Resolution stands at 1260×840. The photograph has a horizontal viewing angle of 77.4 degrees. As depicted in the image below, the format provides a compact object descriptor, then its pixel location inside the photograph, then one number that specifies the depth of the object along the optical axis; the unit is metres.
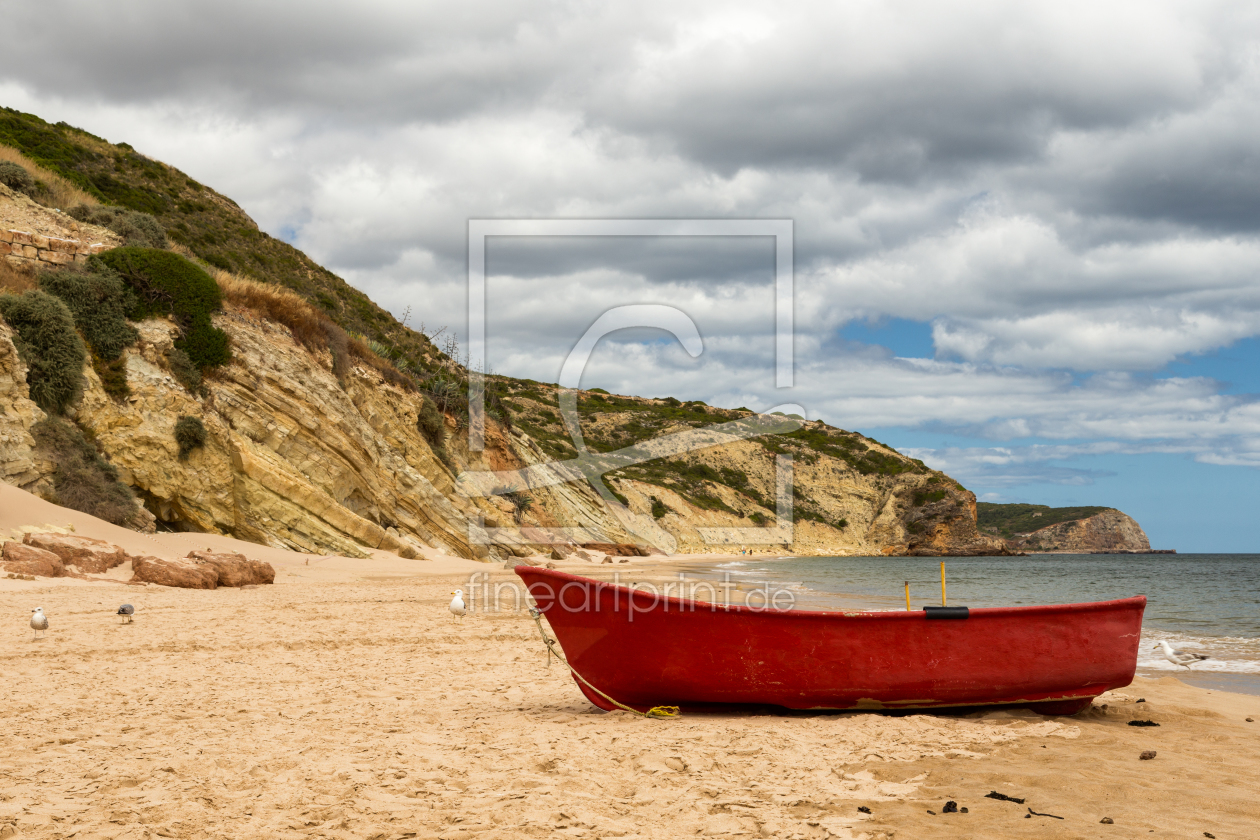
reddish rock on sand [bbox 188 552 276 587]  12.77
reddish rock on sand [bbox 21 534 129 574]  11.45
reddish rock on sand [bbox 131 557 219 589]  11.73
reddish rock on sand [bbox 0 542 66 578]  10.62
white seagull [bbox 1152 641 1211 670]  10.35
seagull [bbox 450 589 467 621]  11.50
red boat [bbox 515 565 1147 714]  6.11
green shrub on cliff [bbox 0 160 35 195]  21.73
